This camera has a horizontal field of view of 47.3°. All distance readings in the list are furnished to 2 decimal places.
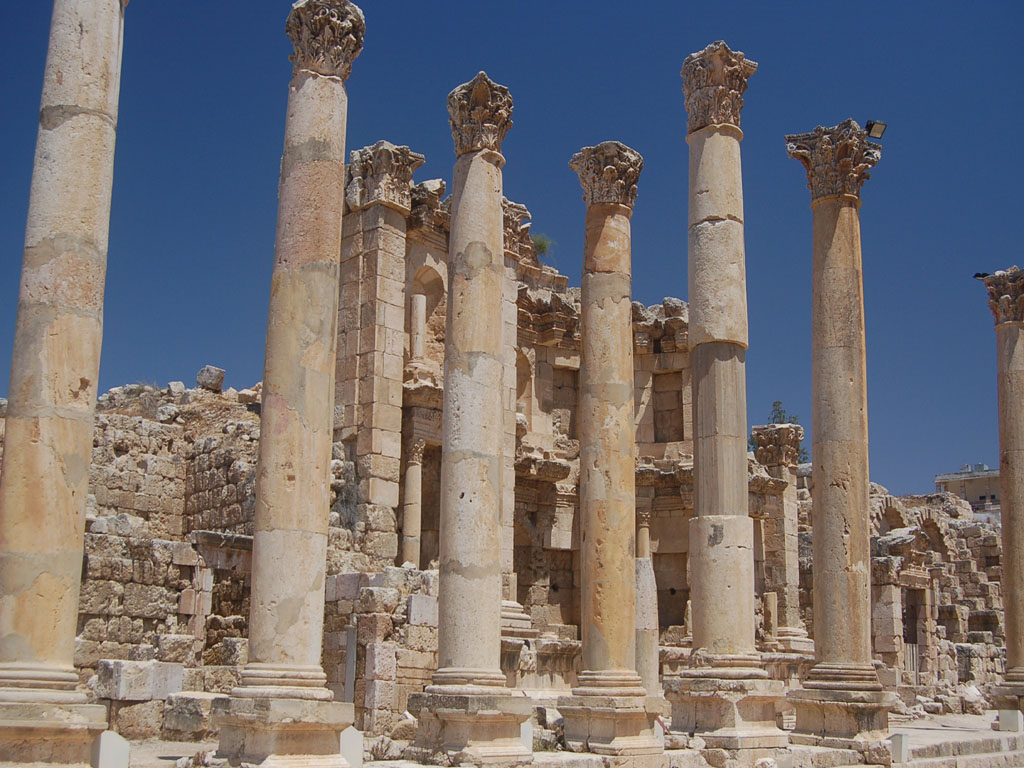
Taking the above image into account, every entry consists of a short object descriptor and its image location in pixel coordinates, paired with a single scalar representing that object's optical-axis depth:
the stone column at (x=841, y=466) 16.67
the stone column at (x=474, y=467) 12.71
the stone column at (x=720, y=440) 14.90
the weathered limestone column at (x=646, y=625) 17.73
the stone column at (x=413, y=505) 21.84
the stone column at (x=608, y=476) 14.57
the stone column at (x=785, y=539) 28.89
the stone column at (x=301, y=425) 10.88
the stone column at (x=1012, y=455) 22.78
